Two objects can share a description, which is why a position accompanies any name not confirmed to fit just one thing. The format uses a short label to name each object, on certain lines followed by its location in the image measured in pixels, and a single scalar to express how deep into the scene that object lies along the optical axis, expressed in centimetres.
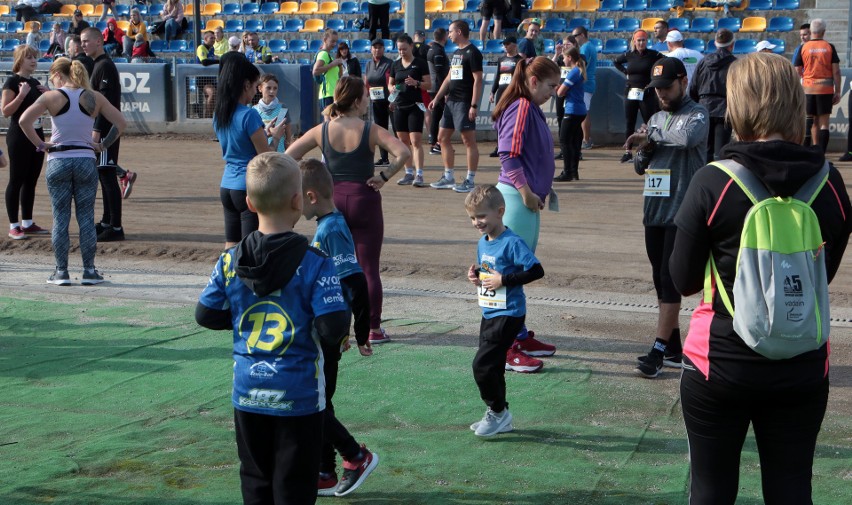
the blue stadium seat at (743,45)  2155
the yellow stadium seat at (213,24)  2898
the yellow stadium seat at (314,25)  2792
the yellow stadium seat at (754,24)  2255
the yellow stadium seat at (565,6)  2534
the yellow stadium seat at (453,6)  2663
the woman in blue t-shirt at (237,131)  716
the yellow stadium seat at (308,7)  2891
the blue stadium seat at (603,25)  2439
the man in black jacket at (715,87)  1255
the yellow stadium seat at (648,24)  2341
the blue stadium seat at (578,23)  2458
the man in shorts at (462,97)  1308
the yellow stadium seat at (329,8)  2862
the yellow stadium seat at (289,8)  2920
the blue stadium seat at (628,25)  2416
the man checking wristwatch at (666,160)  586
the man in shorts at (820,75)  1482
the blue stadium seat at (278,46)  2648
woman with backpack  290
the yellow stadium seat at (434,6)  2683
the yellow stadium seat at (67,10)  3156
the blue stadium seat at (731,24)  2287
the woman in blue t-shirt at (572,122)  1423
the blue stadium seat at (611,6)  2486
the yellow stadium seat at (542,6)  2538
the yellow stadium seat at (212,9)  3017
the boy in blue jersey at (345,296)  440
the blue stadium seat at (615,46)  2300
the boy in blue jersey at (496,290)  507
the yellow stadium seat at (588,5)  2525
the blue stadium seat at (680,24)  2279
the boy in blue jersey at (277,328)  341
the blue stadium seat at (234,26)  2898
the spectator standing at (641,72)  1493
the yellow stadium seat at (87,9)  3064
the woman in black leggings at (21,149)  973
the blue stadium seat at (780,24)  2244
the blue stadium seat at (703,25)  2295
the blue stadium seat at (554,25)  2461
